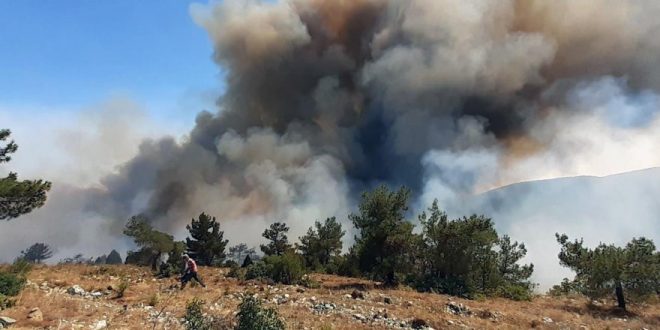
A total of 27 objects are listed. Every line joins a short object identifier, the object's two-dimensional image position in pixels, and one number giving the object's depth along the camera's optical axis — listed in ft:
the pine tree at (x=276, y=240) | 183.50
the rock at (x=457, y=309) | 61.42
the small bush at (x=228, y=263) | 161.07
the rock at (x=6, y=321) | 39.50
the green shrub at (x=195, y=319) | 30.37
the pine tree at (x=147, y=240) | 163.73
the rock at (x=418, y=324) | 50.90
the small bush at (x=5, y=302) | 47.34
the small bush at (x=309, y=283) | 79.71
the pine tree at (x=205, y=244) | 165.89
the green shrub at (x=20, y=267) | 68.94
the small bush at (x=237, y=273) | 92.71
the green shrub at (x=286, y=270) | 83.97
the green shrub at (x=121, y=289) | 61.53
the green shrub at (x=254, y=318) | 29.30
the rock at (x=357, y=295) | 68.80
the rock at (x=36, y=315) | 43.62
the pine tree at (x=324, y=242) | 162.40
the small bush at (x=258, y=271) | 87.30
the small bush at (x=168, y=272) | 99.45
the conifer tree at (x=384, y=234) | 92.08
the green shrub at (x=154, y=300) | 54.90
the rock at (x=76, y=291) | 60.50
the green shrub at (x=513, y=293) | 93.25
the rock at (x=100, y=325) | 42.09
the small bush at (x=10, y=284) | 53.42
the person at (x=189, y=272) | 68.39
